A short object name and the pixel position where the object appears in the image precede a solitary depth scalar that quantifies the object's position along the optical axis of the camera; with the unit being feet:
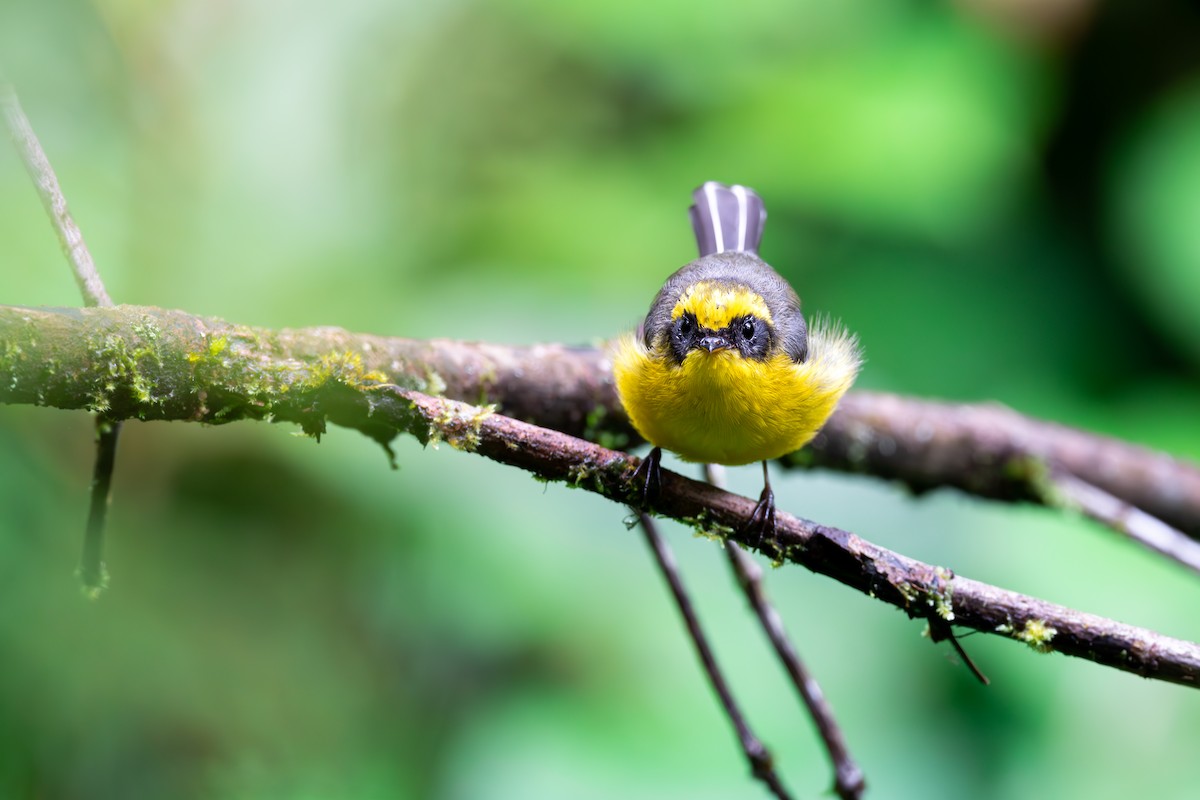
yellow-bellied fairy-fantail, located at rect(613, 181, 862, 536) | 6.81
